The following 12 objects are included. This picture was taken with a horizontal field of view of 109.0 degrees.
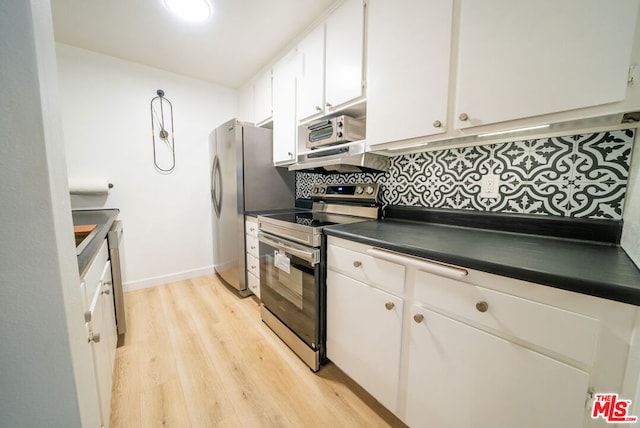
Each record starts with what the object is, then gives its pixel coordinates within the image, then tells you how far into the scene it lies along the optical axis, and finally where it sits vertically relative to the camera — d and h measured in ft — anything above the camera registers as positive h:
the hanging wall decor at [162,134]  8.25 +2.07
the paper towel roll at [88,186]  6.84 +0.09
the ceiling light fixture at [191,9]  5.13 +4.21
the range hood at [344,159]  4.93 +0.78
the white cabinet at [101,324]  2.67 -1.88
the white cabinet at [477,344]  2.00 -1.65
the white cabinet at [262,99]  7.50 +3.18
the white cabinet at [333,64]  4.69 +2.95
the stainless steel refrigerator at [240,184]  7.29 +0.24
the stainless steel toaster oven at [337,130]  5.16 +1.45
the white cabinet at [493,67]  2.39 +1.67
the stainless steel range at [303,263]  4.50 -1.57
